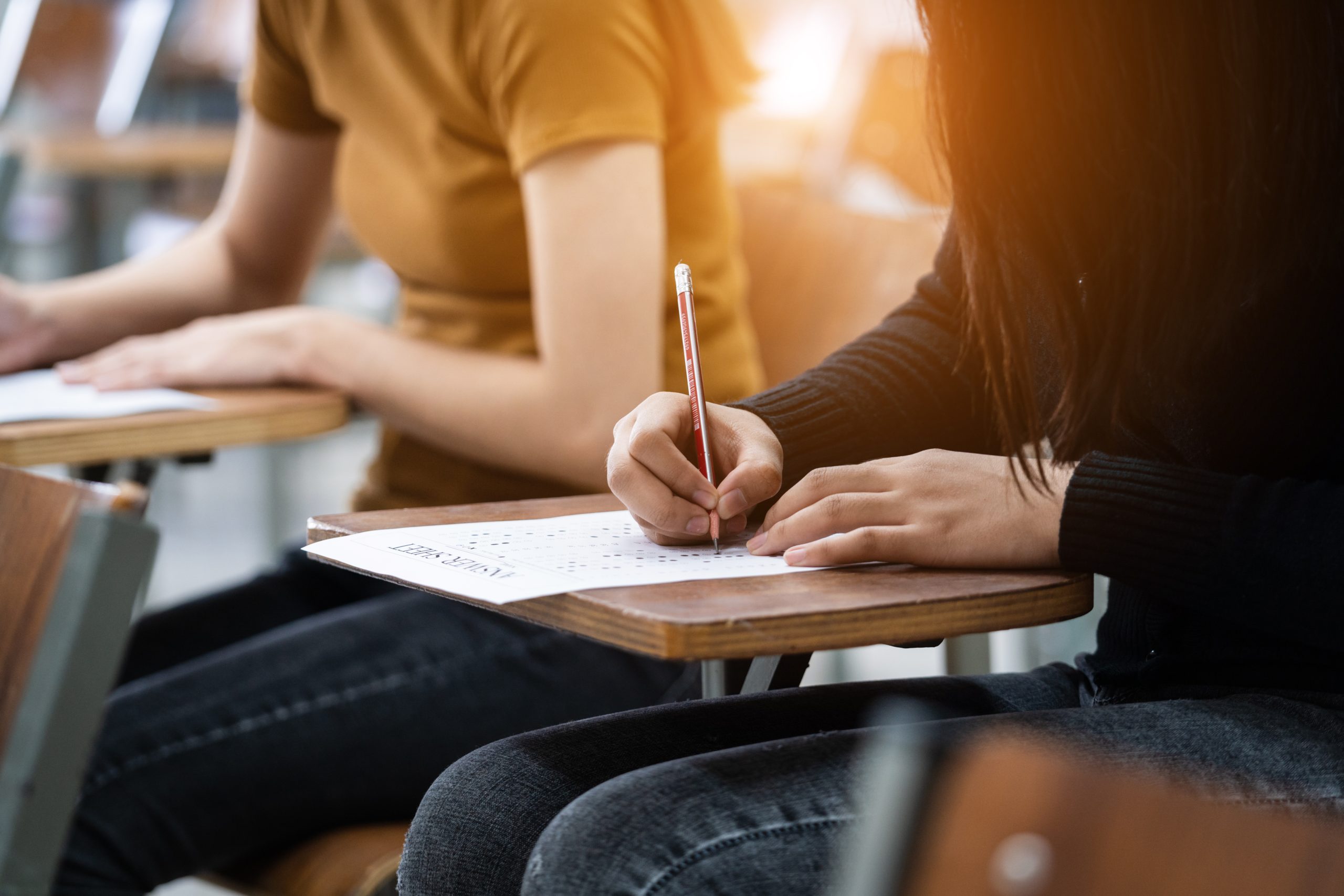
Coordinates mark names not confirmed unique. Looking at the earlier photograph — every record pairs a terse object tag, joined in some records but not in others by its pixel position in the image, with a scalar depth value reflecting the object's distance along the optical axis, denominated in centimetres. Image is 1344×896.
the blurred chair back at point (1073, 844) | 140
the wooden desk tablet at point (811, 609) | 197
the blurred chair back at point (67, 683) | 196
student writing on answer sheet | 206
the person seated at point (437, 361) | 249
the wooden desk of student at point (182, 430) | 256
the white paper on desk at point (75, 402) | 263
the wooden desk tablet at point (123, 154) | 766
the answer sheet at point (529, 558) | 205
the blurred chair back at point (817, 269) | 270
